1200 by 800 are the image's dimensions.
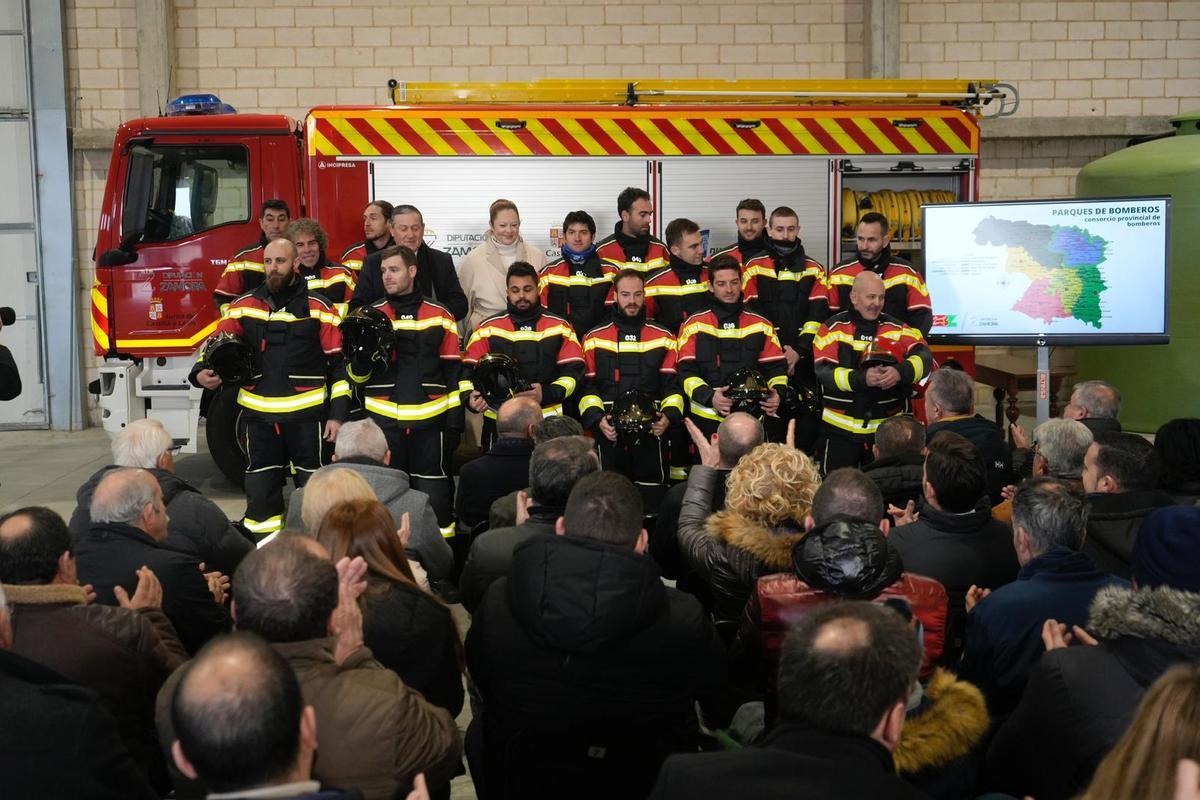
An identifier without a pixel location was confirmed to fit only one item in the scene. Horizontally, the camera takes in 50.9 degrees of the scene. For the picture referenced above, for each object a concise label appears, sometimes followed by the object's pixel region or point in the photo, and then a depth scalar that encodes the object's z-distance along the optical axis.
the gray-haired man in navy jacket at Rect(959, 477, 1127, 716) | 3.32
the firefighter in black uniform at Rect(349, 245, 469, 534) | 7.01
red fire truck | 8.71
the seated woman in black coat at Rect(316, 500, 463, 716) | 3.32
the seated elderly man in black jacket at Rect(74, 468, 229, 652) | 3.81
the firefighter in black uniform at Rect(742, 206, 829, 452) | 8.03
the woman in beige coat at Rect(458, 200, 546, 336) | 8.29
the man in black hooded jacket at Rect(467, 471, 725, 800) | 3.14
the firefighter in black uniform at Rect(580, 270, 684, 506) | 7.30
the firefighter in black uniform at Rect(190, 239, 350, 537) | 7.13
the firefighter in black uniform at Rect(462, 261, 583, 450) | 7.26
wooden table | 9.86
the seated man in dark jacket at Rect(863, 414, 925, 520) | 5.14
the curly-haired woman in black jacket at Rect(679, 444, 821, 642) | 3.81
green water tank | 10.99
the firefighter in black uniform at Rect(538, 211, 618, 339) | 8.01
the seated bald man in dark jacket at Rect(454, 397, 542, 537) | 5.63
